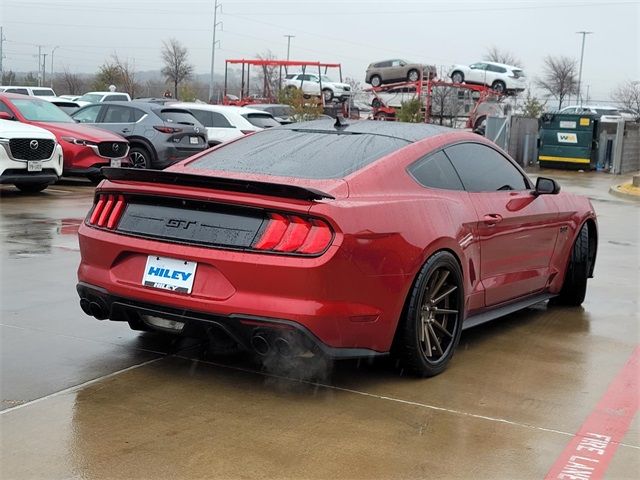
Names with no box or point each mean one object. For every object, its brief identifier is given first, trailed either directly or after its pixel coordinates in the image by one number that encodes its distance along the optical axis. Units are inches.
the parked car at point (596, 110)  1791.3
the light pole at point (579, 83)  2842.0
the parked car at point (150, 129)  632.4
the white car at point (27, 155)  493.0
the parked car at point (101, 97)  1216.4
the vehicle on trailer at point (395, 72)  1558.8
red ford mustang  159.9
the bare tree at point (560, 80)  2741.1
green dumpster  1082.7
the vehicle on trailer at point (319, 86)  1652.3
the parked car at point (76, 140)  573.0
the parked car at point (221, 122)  759.7
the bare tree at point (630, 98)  2317.4
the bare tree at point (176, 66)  2650.1
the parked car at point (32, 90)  1379.1
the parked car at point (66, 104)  780.6
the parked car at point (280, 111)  1077.2
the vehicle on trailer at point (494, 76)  1561.3
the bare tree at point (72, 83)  2512.3
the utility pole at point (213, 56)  2397.5
